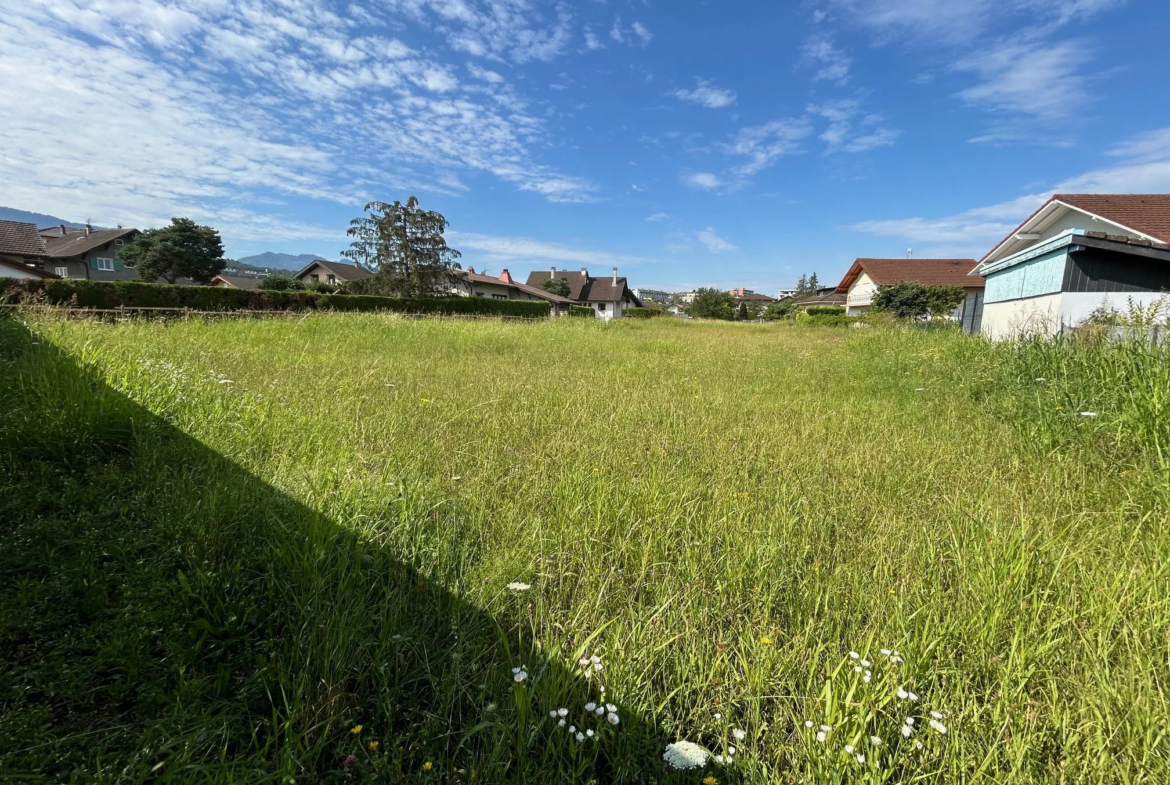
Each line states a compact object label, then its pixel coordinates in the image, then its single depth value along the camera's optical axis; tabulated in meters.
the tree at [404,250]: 27.08
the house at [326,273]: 43.84
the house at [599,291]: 58.47
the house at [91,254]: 40.22
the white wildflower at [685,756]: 1.10
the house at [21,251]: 25.70
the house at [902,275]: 32.91
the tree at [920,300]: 24.85
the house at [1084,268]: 8.47
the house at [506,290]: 45.22
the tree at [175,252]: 41.19
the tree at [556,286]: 56.38
